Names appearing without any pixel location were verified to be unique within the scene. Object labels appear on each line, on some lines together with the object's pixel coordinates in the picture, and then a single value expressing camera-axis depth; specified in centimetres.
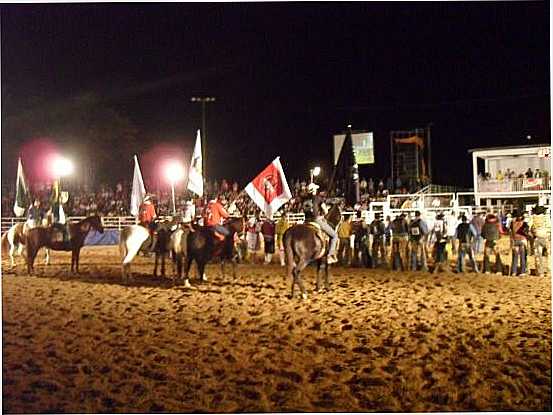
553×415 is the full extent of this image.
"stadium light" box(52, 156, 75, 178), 1509
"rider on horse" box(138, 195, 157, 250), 1384
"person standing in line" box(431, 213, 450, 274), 1429
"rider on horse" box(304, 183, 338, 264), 1109
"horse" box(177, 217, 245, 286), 1221
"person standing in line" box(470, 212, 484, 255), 1626
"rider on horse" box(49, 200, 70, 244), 1558
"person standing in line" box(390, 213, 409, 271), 1462
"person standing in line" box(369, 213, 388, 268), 1537
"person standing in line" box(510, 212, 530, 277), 1339
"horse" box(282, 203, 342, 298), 1088
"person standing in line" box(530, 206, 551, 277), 1325
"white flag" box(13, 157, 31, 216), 1605
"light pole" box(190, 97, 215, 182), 2338
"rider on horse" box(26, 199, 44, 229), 1480
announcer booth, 2538
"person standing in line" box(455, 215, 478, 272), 1391
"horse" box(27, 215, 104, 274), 1405
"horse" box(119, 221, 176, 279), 1302
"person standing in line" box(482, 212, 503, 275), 1395
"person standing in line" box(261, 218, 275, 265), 1628
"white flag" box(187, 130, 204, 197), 1549
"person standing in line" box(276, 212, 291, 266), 1692
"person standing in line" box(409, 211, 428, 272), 1433
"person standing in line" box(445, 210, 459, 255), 1839
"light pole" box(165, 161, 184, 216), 1531
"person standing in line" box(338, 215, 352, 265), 1579
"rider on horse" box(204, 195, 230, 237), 1223
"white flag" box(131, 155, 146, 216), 1540
